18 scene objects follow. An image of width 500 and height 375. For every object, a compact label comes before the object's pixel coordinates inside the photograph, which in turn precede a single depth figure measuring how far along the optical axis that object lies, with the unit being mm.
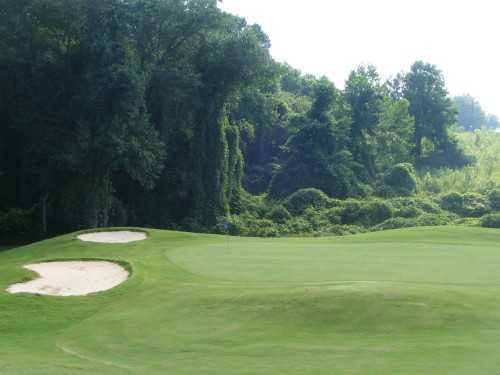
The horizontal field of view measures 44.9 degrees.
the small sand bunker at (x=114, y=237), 18531
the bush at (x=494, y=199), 30469
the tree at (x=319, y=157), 38875
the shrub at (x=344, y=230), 28312
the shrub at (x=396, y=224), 27016
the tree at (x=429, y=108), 59625
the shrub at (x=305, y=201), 33062
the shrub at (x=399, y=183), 38375
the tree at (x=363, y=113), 44812
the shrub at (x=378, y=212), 30219
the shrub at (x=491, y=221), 24750
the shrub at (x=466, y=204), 31062
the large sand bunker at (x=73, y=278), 12117
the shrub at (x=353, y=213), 30828
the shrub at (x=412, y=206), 30047
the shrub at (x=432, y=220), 27203
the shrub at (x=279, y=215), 32134
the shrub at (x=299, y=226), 30120
